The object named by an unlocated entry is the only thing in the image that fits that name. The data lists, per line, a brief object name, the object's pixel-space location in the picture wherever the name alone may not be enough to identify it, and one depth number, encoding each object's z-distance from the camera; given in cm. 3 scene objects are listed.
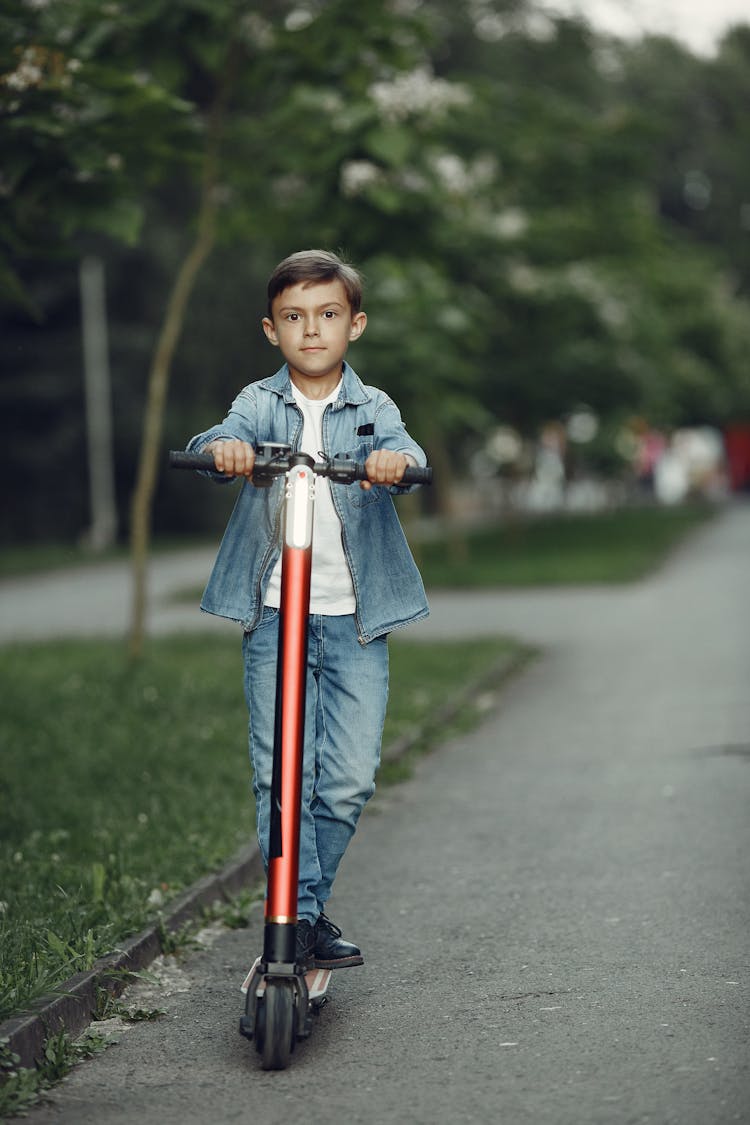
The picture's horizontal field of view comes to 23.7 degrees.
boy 440
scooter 411
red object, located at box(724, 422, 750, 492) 6200
